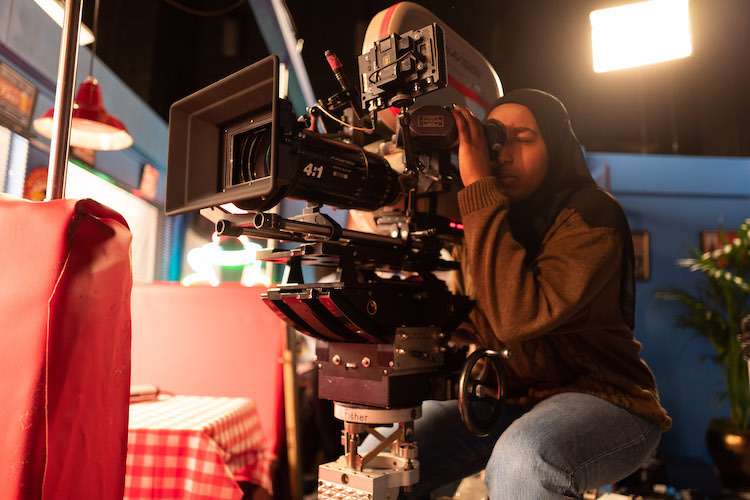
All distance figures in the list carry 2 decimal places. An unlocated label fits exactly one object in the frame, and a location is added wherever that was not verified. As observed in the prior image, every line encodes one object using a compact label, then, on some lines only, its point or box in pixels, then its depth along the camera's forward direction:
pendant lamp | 2.05
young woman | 0.90
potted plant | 3.51
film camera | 0.82
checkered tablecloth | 1.20
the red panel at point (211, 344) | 1.82
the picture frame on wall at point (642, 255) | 4.55
